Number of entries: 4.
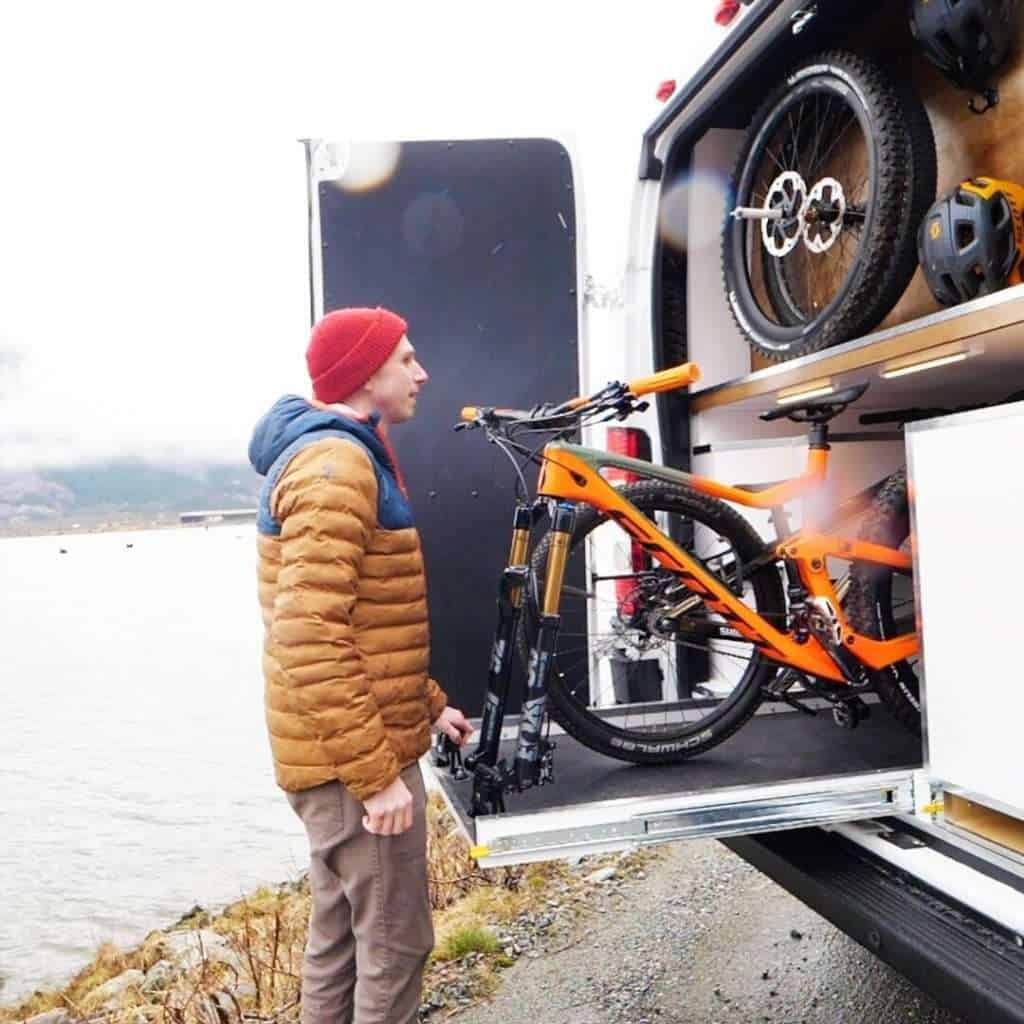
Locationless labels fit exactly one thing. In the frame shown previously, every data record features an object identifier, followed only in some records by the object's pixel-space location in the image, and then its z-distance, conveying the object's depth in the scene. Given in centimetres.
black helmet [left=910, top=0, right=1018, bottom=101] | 242
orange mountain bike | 250
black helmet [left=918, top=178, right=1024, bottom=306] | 228
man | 187
